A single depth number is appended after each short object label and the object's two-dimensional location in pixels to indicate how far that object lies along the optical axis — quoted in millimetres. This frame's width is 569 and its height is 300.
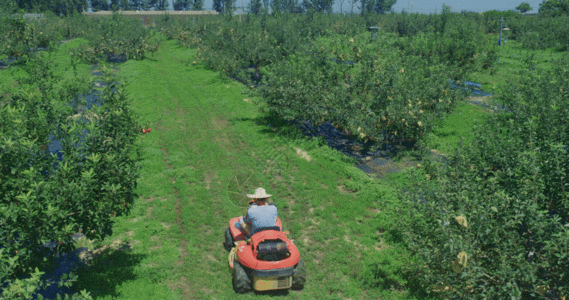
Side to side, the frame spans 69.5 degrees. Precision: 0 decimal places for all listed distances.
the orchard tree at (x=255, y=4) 105812
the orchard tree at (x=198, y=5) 115906
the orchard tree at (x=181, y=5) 131250
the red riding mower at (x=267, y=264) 7145
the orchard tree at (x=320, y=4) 108750
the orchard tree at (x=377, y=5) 103500
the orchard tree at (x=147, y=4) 122750
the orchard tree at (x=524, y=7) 106188
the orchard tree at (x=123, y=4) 113562
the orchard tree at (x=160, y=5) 127188
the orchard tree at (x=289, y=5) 102544
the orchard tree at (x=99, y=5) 111312
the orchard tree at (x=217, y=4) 124250
